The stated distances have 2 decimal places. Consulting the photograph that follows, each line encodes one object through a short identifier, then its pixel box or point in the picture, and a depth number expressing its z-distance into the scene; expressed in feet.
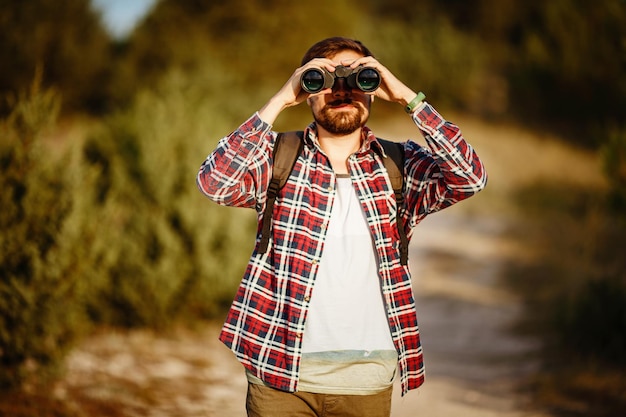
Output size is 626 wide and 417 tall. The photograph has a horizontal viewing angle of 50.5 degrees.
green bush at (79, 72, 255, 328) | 21.01
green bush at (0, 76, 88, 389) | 14.83
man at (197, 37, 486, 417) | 7.81
